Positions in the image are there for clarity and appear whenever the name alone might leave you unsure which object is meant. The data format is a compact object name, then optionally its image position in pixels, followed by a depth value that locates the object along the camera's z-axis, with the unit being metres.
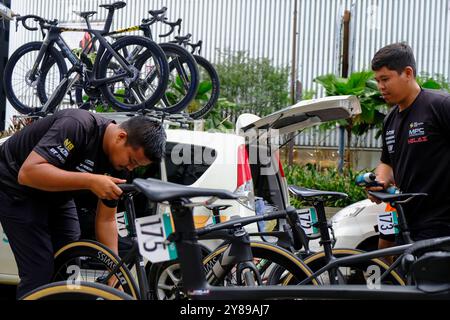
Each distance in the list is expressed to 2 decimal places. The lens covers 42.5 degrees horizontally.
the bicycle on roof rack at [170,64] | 5.75
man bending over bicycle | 3.04
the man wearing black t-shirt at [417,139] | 3.50
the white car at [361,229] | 4.99
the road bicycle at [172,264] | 2.91
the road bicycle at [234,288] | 2.22
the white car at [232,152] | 4.37
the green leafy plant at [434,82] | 11.85
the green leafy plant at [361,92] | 11.87
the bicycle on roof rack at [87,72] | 5.68
